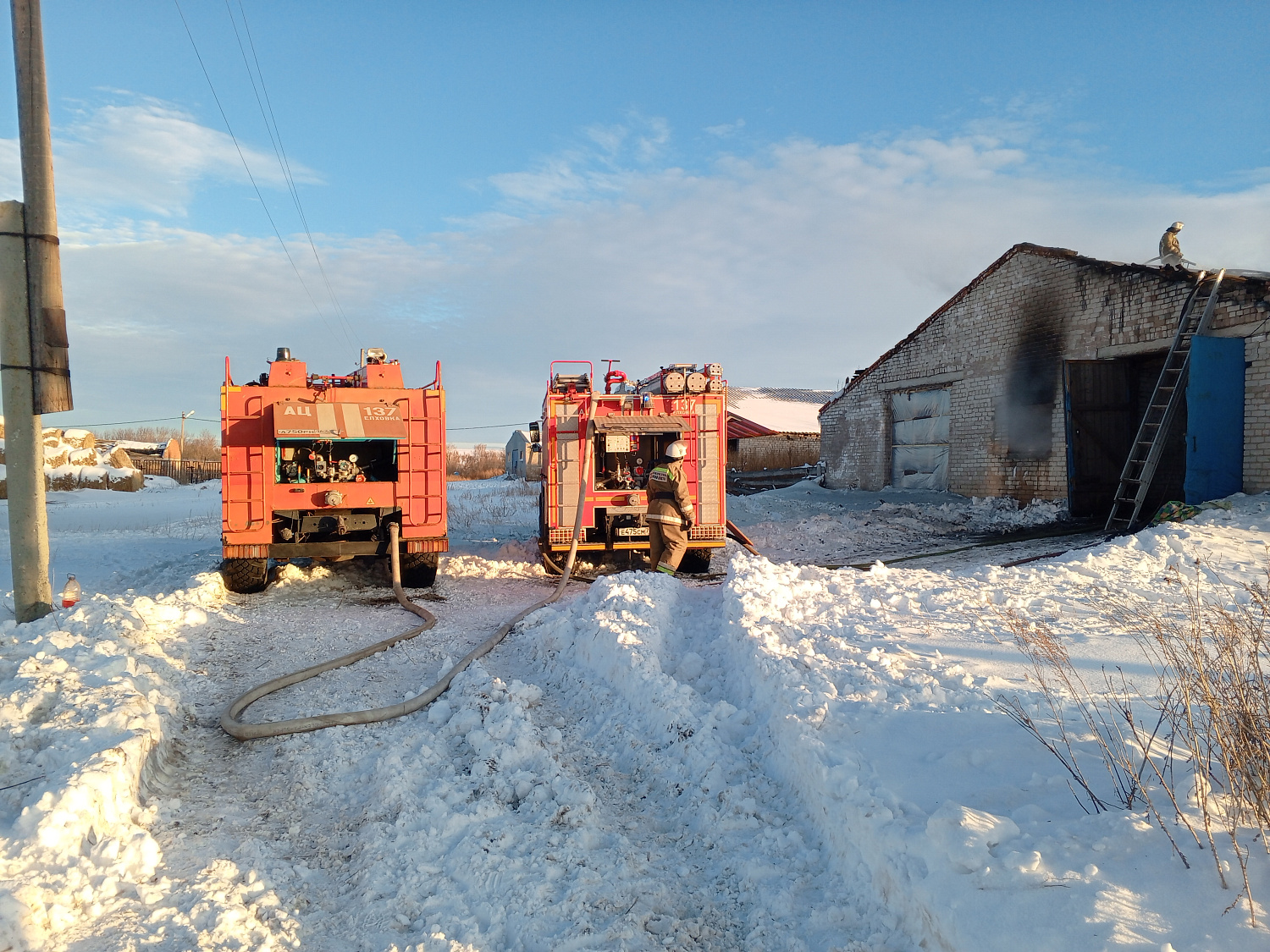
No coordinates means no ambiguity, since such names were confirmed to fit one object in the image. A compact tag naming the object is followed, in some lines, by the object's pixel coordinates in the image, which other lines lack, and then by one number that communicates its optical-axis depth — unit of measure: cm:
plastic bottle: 630
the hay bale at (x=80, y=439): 2736
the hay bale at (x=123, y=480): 2655
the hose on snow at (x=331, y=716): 465
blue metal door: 1102
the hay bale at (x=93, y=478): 2595
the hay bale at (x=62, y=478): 2522
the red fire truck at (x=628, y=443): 1038
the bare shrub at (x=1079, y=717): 284
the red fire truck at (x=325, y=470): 901
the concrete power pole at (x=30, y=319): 591
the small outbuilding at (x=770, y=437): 3516
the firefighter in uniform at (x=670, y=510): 938
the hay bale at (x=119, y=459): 2823
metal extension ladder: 1136
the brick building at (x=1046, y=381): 1140
